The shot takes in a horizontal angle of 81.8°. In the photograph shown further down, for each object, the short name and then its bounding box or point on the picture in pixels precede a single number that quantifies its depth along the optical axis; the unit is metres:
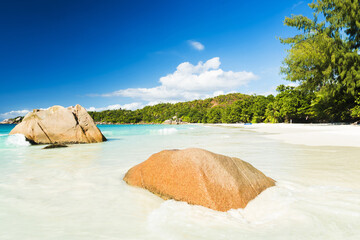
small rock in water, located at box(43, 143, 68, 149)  11.78
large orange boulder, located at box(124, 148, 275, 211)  3.38
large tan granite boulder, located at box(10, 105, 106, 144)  14.34
